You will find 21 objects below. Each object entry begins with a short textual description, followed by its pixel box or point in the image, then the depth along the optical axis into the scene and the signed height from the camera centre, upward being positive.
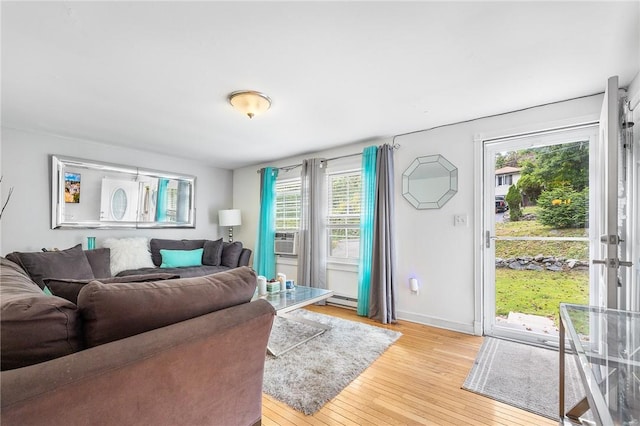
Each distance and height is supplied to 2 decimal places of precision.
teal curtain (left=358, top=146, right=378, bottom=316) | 3.48 -0.12
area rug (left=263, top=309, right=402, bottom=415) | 1.86 -1.20
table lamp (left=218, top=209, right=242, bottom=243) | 4.95 -0.05
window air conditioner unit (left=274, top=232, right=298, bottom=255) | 4.40 -0.45
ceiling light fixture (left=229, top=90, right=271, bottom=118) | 2.33 +0.98
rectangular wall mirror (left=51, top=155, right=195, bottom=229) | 3.49 +0.25
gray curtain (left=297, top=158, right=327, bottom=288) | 3.99 -0.22
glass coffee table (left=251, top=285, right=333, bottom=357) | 2.43 -0.82
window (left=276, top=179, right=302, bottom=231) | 4.50 +0.17
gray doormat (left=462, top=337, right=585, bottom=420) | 1.74 -1.19
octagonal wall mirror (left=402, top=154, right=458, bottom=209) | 3.10 +0.41
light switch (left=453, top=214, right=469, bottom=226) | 2.98 -0.03
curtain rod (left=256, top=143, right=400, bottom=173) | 3.48 +0.82
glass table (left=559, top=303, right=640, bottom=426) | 0.91 -0.58
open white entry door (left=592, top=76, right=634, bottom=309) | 1.50 +0.11
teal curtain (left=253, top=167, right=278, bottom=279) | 4.62 -0.12
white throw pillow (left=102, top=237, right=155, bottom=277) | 3.63 -0.55
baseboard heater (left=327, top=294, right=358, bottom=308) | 3.78 -1.20
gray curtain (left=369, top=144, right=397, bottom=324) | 3.27 -0.37
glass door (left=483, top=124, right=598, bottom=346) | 2.54 -0.11
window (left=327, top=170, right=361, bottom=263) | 3.87 -0.01
